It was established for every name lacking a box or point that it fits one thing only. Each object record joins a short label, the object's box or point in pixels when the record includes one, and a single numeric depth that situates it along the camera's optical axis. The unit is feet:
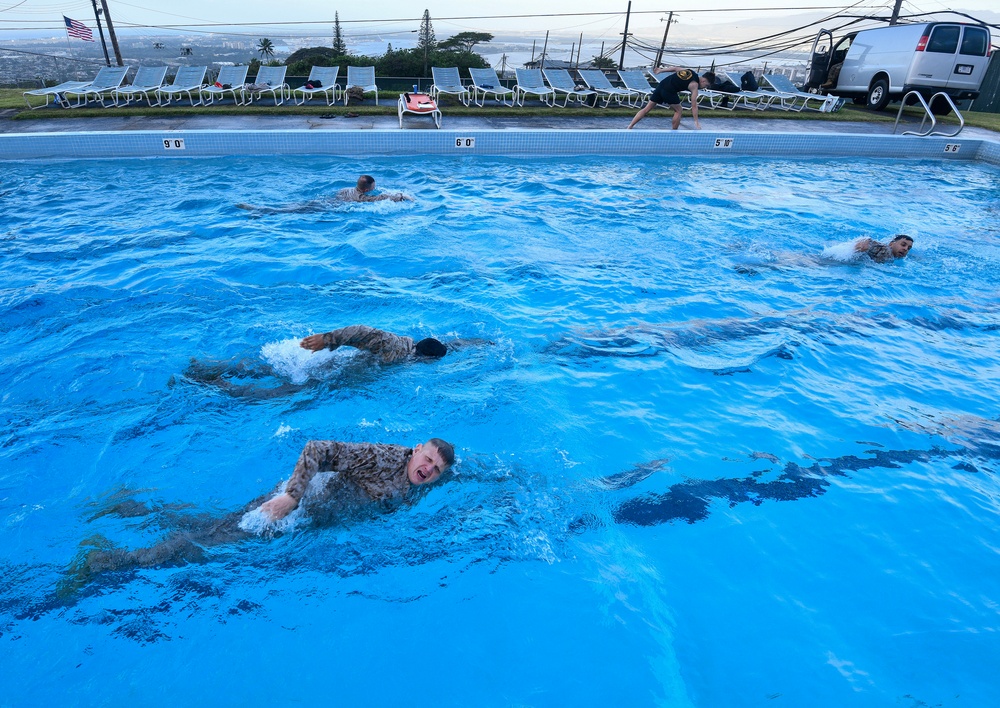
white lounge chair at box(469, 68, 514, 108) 52.85
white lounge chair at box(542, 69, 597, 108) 52.90
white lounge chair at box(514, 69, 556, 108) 52.85
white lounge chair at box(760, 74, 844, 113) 53.01
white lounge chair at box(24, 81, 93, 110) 46.20
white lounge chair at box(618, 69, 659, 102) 53.78
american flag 59.07
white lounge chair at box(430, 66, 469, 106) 52.27
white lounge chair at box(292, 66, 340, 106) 49.90
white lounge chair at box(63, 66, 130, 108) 46.88
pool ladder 41.16
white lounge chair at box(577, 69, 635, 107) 52.85
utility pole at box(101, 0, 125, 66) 64.35
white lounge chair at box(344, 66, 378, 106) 52.49
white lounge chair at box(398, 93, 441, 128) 45.55
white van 47.42
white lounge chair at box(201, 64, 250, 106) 50.26
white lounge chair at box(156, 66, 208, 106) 48.75
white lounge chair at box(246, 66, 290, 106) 50.68
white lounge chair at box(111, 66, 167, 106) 47.78
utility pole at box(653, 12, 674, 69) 66.98
